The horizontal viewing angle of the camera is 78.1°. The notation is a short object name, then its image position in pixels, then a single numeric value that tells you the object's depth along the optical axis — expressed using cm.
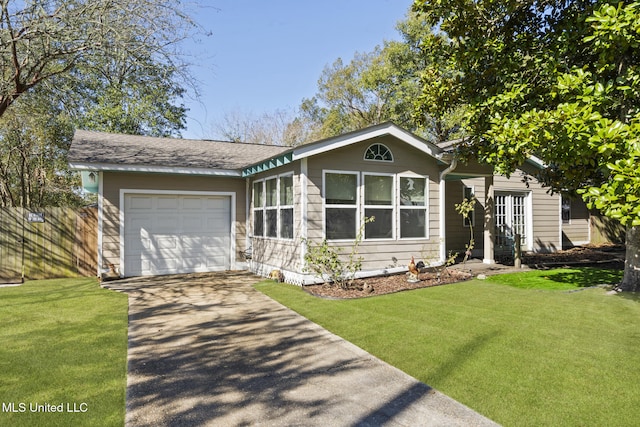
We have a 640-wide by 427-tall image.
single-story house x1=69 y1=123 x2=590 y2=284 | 832
